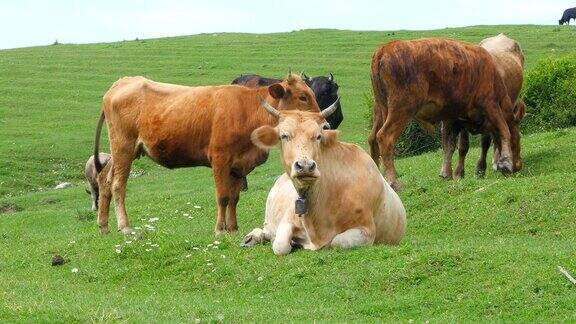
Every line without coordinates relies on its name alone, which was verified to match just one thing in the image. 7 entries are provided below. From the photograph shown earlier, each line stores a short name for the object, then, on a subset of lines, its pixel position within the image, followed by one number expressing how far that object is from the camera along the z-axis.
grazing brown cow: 16.89
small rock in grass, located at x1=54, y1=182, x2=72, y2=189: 31.86
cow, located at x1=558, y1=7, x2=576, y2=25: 80.94
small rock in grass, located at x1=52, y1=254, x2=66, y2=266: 14.84
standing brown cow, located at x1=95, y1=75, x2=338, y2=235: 14.81
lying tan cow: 12.24
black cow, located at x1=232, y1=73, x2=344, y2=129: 23.68
